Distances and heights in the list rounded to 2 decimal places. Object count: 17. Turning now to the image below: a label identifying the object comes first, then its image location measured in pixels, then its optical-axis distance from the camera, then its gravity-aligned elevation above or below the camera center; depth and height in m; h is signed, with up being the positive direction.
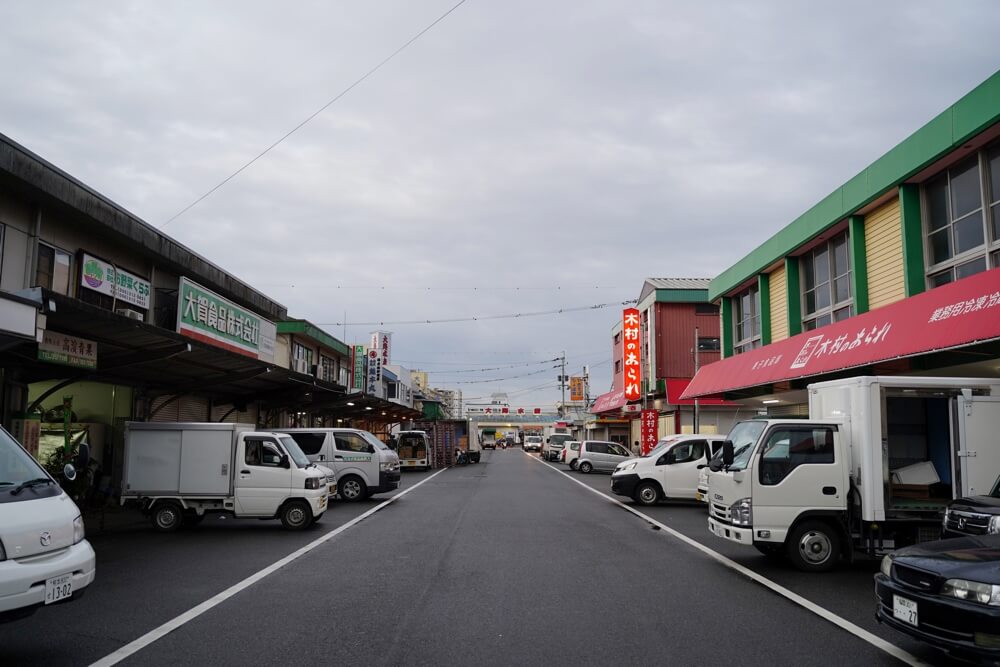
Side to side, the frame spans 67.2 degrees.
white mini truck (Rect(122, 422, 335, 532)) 14.55 -1.13
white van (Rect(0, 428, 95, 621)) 5.66 -0.99
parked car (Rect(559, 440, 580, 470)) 39.51 -1.67
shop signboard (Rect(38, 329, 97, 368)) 12.30 +1.16
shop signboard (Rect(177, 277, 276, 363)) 18.97 +2.74
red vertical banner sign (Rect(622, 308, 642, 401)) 41.16 +3.54
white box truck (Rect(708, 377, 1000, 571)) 9.72 -0.65
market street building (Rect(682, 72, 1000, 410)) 12.09 +3.56
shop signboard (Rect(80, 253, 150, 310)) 16.38 +3.15
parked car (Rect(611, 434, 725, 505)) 19.95 -1.28
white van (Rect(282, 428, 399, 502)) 20.78 -1.02
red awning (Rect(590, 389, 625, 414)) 45.53 +1.46
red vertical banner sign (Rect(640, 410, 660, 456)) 37.38 -0.19
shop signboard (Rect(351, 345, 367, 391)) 45.47 +3.14
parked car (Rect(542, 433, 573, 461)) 55.81 -1.71
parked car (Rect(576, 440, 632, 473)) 38.00 -1.60
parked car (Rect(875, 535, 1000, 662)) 5.33 -1.27
